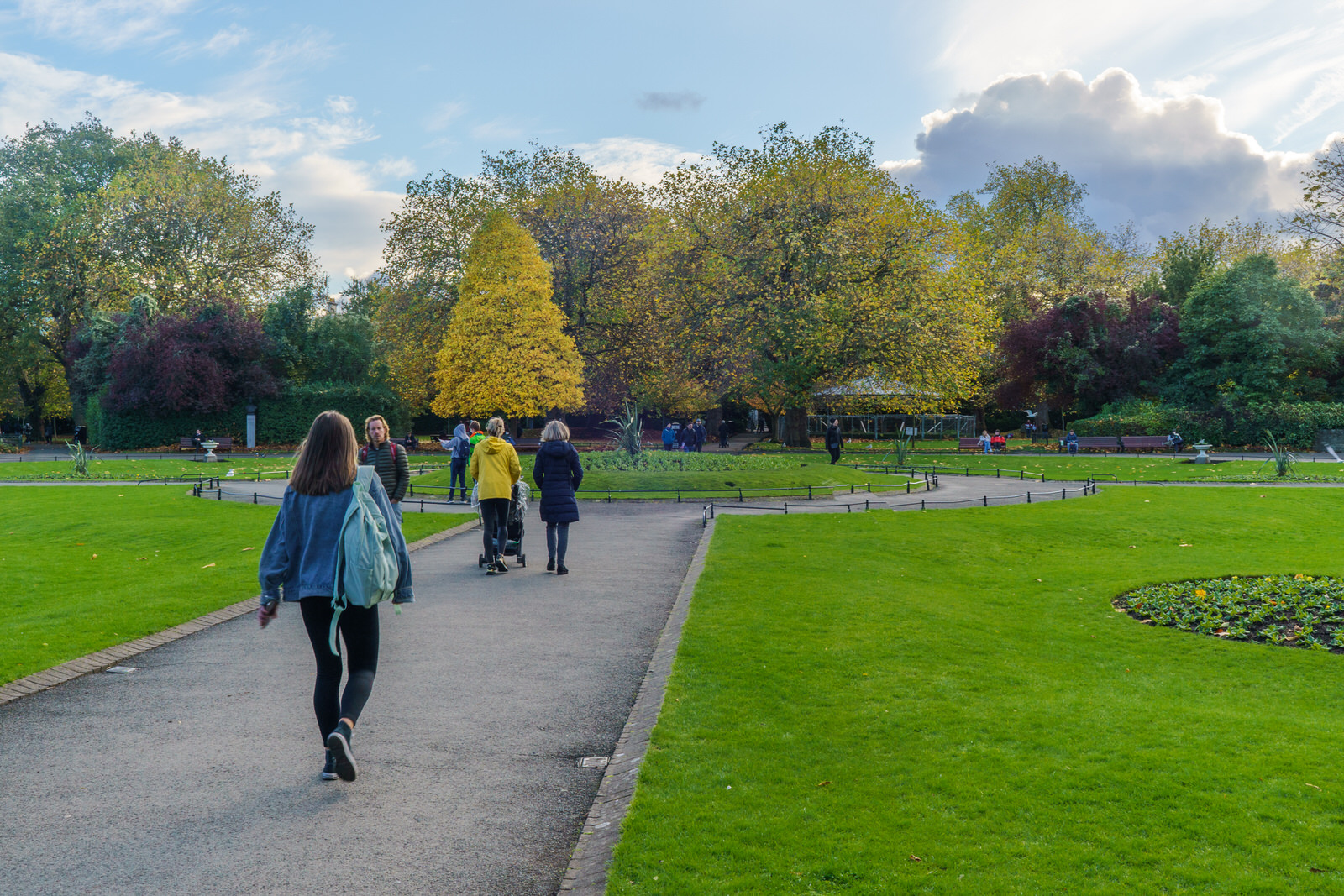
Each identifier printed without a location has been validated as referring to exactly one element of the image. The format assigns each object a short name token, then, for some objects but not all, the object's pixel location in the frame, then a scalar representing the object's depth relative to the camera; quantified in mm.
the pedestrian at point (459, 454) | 18594
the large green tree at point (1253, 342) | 40750
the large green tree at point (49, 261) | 45750
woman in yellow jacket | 10305
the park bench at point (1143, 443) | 38094
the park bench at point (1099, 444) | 38812
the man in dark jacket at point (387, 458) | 10164
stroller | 10930
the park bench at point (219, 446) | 40719
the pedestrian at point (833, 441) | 29812
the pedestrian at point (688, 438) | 34450
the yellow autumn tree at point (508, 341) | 37969
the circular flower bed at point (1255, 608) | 7688
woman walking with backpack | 4512
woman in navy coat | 10484
